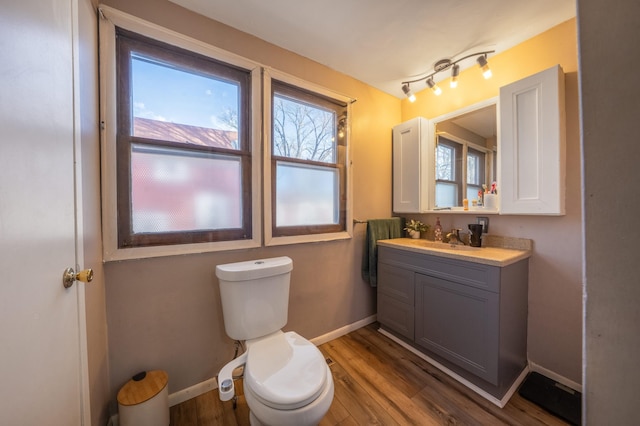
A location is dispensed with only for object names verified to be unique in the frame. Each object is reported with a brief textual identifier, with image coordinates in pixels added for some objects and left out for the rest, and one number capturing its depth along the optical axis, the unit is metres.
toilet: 0.94
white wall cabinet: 1.43
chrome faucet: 2.00
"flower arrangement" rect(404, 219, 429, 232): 2.25
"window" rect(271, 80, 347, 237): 1.75
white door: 0.46
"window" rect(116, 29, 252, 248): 1.26
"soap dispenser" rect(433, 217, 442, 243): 2.08
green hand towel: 2.13
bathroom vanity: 1.38
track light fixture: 1.69
